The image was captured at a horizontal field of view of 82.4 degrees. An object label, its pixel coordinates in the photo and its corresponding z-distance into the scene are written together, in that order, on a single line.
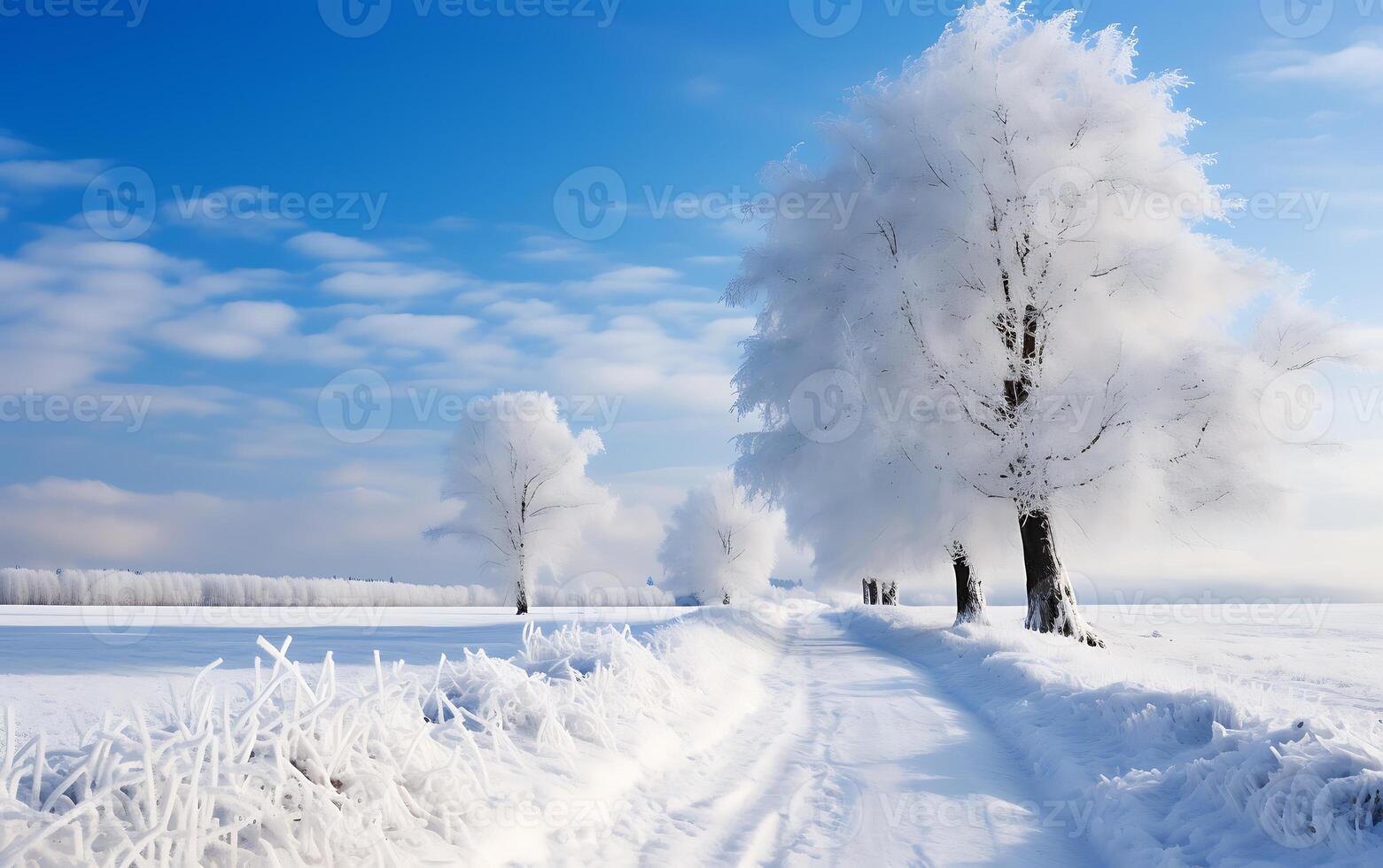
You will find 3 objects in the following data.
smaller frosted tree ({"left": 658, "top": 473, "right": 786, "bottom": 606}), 52.97
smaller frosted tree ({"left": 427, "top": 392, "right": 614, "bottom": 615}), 34.66
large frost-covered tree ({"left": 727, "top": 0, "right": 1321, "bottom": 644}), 13.45
